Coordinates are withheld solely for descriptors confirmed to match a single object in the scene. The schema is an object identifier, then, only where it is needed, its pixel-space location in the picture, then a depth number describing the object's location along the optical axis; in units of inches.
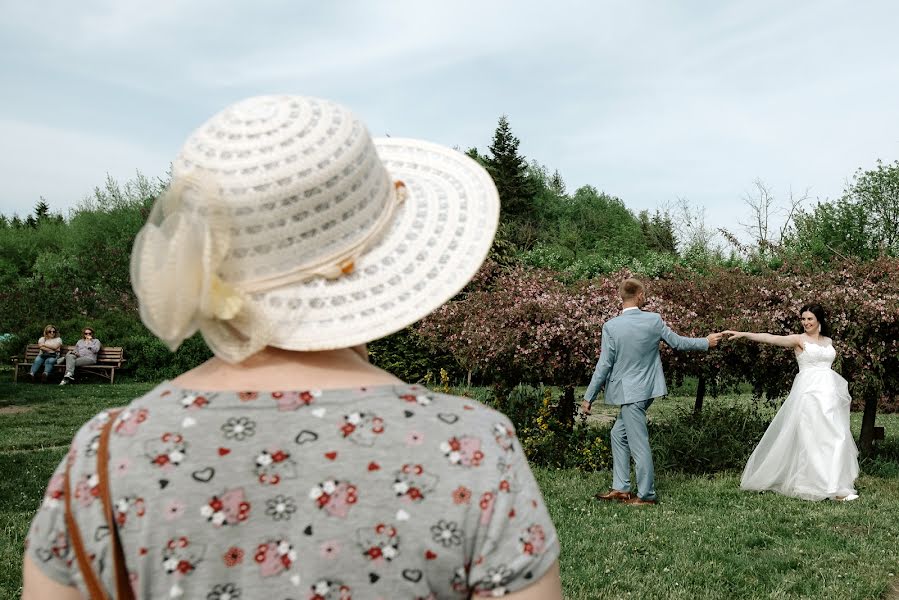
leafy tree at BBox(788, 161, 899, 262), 1649.9
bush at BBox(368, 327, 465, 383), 799.1
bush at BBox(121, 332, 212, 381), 812.6
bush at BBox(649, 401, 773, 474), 400.8
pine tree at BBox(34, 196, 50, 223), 2741.1
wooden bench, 786.8
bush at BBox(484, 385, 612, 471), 403.9
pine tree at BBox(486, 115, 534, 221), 2119.8
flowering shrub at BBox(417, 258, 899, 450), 402.0
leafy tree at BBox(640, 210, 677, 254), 2453.2
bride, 343.3
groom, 323.6
